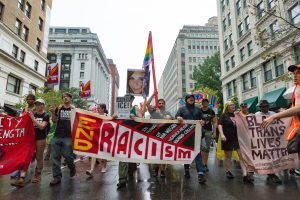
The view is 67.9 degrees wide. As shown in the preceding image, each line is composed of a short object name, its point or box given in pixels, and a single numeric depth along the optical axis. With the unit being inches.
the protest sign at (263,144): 198.8
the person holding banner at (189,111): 223.3
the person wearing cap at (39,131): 203.2
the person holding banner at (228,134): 218.5
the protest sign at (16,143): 192.9
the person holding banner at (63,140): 197.6
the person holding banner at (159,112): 231.7
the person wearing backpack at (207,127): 250.3
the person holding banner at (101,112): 226.7
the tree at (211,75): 1582.2
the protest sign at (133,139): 187.3
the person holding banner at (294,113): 105.0
